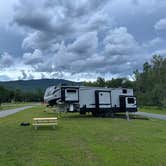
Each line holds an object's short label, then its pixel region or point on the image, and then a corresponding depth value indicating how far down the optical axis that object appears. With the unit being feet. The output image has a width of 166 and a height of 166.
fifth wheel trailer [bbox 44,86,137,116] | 91.97
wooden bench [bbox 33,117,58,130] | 57.47
